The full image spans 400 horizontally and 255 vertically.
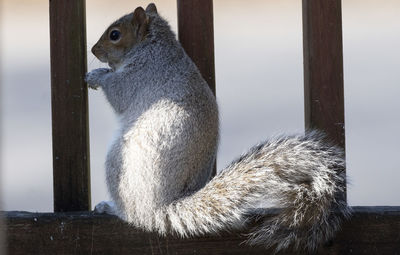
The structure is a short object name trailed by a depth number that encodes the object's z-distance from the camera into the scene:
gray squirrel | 5.02
